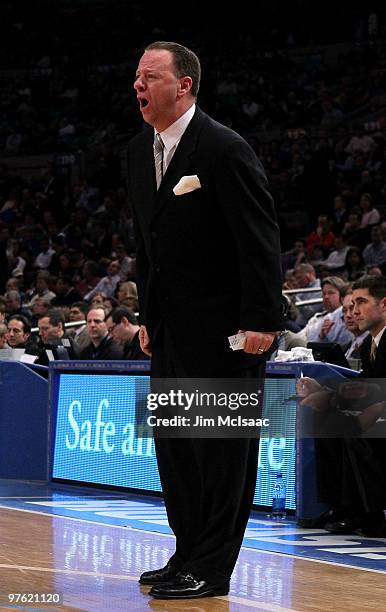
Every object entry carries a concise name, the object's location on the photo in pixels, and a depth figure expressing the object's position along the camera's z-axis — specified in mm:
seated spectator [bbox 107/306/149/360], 10000
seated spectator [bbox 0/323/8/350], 11367
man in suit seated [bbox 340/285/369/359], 8258
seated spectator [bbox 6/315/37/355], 11148
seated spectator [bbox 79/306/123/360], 9969
